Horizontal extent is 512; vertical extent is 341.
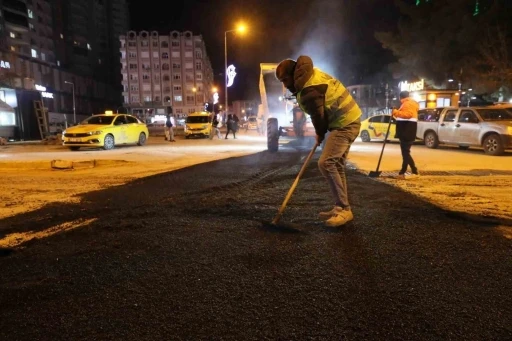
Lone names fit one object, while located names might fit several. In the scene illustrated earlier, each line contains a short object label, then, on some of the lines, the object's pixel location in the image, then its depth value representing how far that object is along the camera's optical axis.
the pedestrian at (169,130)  21.42
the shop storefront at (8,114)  20.35
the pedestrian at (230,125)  25.05
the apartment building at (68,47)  63.09
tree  26.31
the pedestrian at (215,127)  26.20
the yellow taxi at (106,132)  14.96
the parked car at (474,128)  12.44
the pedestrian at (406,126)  7.68
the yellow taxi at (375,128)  18.96
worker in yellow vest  4.08
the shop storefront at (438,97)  27.53
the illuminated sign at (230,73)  33.38
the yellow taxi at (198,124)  25.67
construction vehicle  13.62
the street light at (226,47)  29.91
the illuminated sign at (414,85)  34.38
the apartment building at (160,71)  95.12
